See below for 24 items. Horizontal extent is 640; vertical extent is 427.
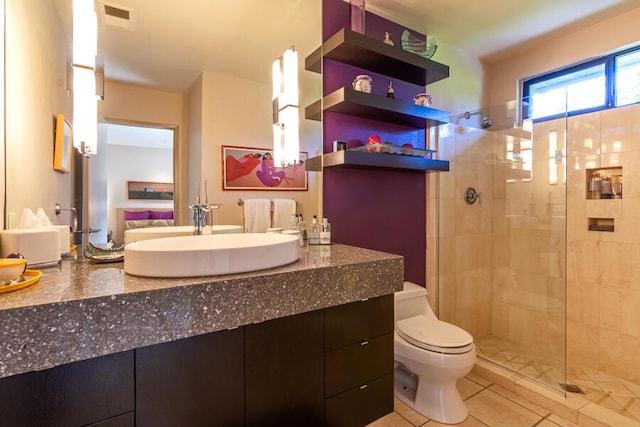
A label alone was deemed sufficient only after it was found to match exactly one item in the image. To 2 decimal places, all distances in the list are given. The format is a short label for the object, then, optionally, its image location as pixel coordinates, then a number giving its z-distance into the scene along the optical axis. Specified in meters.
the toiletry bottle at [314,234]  1.78
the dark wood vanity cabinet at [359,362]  1.24
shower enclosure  2.33
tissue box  1.00
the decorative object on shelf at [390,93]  2.07
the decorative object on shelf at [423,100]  2.16
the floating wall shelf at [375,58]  1.79
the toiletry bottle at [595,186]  2.24
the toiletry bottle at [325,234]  1.76
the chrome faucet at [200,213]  1.53
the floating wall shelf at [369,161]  1.75
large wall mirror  1.17
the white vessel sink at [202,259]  0.95
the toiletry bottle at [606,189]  2.19
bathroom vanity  0.76
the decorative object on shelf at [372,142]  1.89
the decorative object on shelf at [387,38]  2.05
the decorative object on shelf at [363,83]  1.90
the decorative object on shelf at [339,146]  1.89
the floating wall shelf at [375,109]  1.77
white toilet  1.65
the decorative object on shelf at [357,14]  1.93
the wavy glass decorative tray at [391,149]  1.89
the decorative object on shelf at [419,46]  2.15
